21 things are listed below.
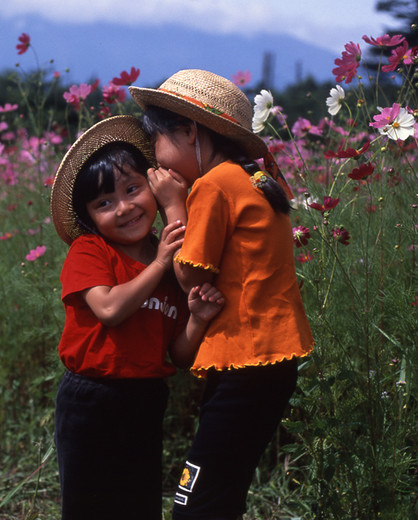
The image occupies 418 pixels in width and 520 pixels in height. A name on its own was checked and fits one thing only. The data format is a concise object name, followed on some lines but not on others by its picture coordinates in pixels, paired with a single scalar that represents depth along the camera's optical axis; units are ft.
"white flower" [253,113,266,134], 15.27
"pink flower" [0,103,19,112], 27.81
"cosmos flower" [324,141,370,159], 12.88
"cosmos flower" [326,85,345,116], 16.02
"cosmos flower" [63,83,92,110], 20.85
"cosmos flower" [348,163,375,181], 12.75
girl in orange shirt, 11.40
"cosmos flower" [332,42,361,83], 15.50
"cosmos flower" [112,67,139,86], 18.42
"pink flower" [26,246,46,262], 20.65
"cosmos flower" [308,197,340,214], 12.85
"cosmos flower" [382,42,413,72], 15.52
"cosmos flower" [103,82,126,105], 19.84
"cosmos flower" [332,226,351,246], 13.51
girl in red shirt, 12.24
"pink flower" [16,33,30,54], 25.50
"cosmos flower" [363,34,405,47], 15.81
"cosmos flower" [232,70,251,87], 25.21
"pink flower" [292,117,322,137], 21.57
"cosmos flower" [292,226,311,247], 13.56
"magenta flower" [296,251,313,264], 14.92
